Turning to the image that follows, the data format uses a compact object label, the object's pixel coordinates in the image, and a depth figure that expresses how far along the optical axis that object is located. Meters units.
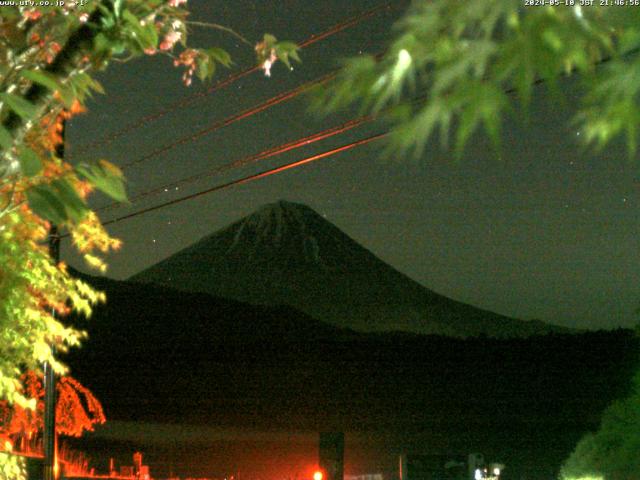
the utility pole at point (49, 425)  24.50
